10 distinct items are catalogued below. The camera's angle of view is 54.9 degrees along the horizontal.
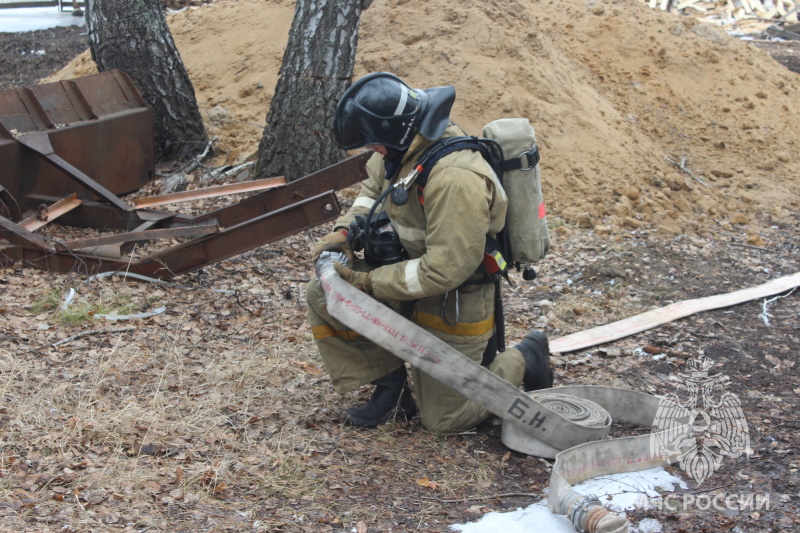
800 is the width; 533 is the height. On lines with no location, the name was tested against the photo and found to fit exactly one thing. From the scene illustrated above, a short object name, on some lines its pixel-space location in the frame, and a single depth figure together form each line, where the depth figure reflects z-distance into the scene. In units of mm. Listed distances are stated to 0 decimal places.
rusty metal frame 4859
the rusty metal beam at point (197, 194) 5730
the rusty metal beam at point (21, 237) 4965
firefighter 3332
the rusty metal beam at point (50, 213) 5410
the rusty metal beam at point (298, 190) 5373
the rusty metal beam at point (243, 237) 4801
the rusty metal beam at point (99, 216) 5832
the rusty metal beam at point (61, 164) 5660
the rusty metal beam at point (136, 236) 5074
